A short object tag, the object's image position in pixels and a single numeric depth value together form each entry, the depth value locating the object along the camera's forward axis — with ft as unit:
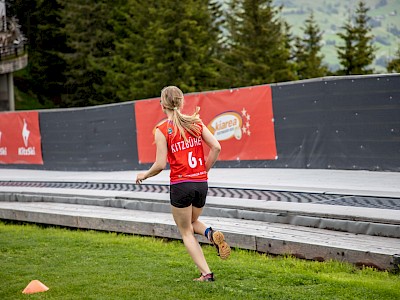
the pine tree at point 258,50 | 174.50
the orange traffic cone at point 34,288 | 22.07
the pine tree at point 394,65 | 200.13
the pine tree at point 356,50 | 196.03
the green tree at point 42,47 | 223.10
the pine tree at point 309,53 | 204.03
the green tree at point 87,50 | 204.64
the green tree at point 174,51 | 172.65
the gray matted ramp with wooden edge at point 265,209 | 25.80
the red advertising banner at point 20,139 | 75.05
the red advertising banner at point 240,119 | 50.44
